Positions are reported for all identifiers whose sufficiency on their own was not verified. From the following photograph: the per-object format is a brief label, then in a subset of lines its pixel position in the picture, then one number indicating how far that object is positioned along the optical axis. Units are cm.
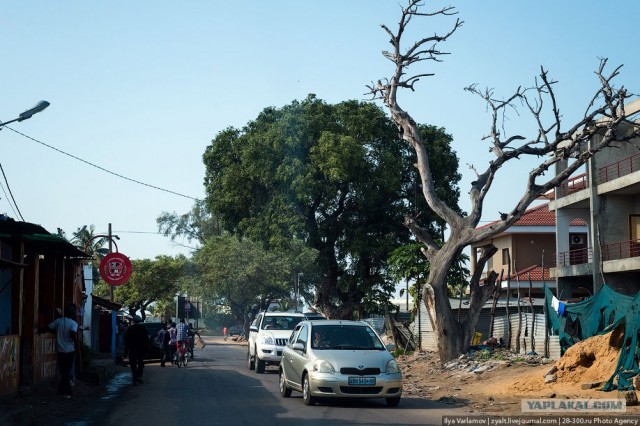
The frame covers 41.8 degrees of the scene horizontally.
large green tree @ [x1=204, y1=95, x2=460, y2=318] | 4734
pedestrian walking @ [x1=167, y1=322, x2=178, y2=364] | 3203
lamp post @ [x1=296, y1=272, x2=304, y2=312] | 6173
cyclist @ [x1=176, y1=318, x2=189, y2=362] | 3111
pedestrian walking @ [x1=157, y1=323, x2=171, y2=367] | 3250
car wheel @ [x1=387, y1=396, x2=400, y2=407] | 1565
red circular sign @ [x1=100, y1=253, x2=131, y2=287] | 2762
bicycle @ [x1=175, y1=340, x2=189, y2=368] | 3119
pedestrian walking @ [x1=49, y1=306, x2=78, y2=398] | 1741
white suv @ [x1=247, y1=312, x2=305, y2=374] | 2717
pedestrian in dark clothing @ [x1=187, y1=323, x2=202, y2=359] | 3380
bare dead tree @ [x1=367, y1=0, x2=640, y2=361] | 2570
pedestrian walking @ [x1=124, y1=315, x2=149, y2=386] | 2195
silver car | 1518
